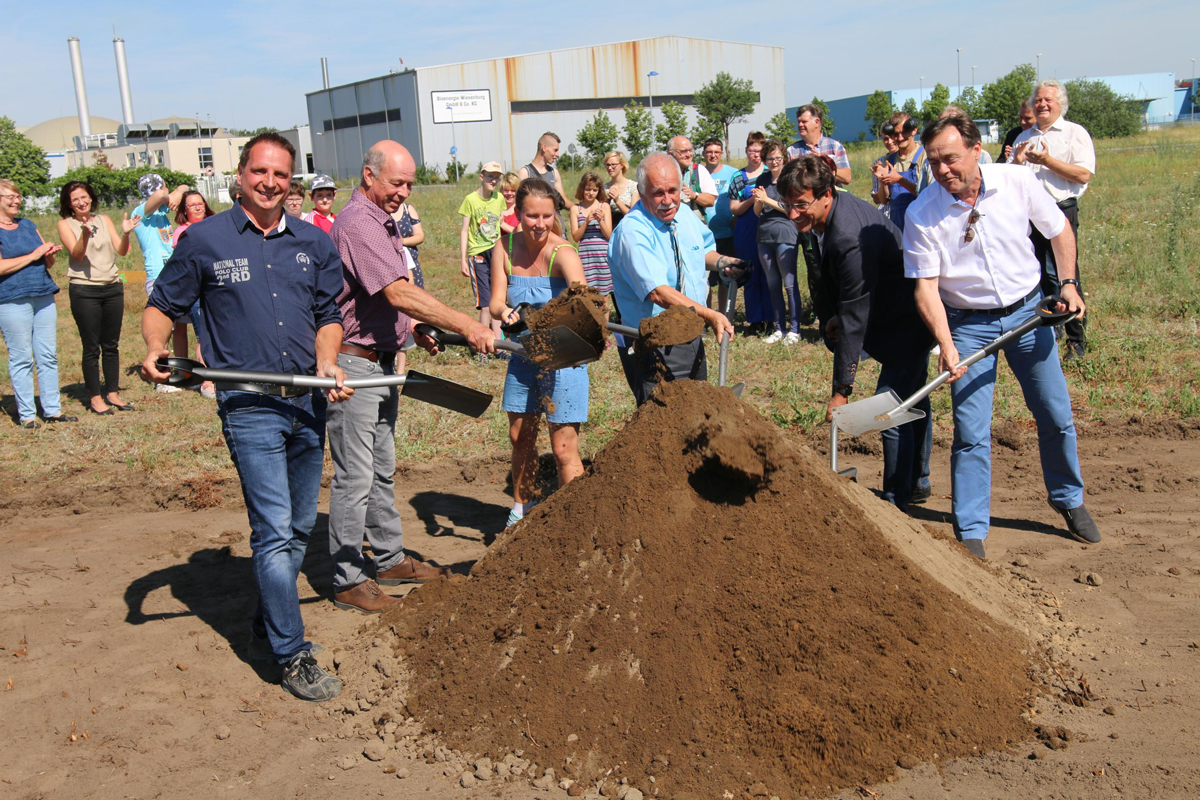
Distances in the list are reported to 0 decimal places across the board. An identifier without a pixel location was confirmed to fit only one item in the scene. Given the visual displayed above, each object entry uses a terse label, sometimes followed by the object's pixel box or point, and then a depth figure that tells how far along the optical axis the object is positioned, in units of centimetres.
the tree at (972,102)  5178
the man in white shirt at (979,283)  424
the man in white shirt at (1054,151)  685
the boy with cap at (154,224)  841
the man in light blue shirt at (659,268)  446
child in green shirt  867
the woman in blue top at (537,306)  471
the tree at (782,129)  4647
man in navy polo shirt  338
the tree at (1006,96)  4950
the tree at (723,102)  5269
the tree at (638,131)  4431
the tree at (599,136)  4447
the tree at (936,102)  4932
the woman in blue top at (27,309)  732
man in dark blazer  449
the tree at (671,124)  4625
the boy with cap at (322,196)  793
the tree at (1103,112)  4269
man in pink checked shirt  396
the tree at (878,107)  5595
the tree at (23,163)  4228
